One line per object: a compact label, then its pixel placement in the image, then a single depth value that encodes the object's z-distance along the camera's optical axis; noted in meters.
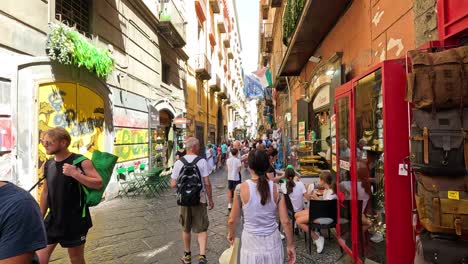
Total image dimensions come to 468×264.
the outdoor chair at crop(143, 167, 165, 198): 10.19
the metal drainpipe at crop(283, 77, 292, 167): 16.39
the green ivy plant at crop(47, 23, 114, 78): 7.18
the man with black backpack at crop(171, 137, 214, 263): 4.32
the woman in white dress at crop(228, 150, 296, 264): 2.80
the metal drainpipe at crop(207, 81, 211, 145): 26.70
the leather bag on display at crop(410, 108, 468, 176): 2.54
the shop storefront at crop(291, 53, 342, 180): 8.22
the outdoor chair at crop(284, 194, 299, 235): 5.62
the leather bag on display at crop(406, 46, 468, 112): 2.53
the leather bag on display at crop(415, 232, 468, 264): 2.57
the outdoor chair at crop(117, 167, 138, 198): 10.09
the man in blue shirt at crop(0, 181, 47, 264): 1.43
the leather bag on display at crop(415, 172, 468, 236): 2.52
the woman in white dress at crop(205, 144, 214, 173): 15.59
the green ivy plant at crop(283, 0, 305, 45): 8.87
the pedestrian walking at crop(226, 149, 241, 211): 7.98
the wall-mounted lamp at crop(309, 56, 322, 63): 10.03
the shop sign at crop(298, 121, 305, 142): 11.71
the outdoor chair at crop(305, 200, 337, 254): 4.89
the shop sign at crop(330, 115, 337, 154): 5.27
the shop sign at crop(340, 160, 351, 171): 4.30
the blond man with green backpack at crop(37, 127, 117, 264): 3.03
